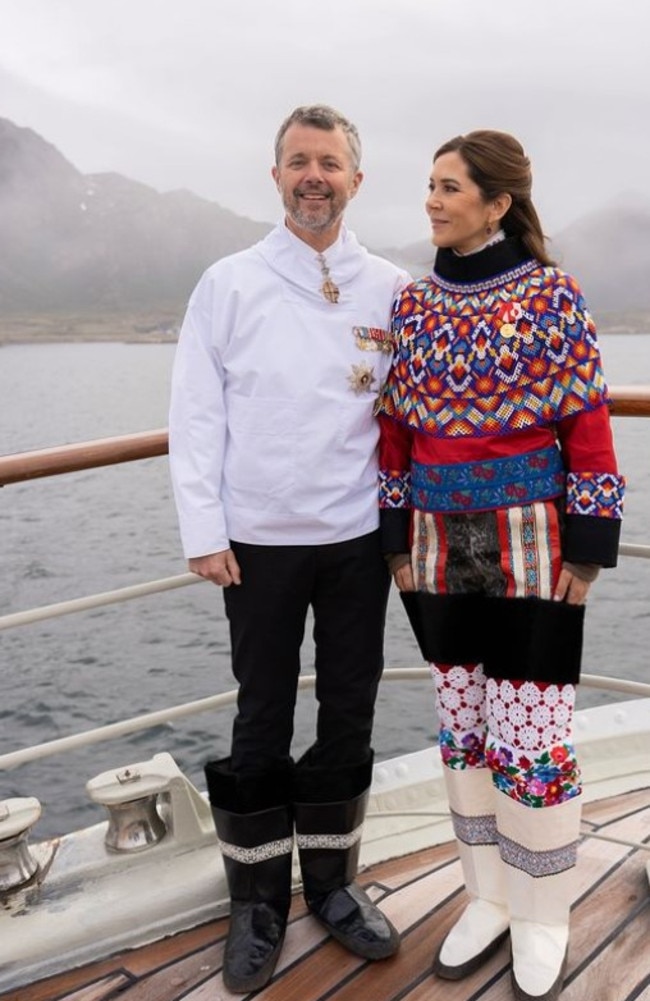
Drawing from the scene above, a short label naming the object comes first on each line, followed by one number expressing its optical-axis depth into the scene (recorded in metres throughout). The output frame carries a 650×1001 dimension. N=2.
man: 1.61
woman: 1.49
